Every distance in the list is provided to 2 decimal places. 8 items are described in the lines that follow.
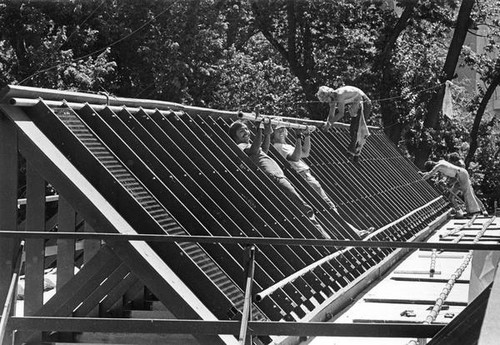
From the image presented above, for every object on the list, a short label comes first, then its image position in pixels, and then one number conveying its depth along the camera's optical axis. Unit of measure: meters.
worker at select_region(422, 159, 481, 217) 29.28
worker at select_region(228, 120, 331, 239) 13.67
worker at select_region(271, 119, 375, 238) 15.89
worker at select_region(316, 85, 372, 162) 17.42
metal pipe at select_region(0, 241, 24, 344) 7.80
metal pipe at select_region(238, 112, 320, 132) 15.44
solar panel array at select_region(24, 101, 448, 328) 9.50
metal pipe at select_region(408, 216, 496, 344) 10.37
